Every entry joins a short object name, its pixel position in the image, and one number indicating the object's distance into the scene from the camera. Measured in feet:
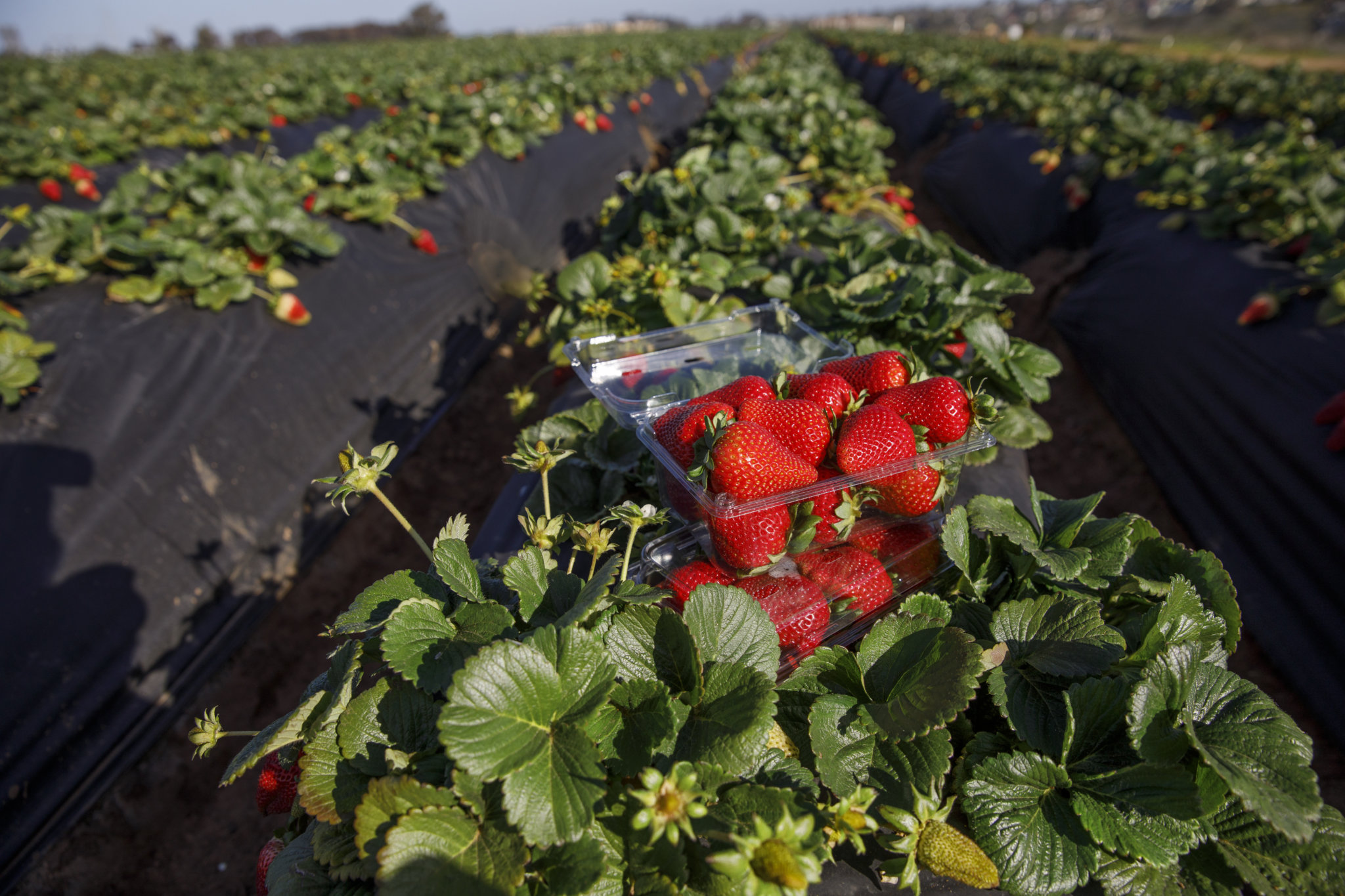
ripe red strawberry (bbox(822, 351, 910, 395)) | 1.22
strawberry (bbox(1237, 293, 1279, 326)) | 3.10
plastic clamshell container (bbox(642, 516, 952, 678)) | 1.12
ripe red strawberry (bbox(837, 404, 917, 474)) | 1.07
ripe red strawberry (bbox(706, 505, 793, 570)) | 1.04
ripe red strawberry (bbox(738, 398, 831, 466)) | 1.10
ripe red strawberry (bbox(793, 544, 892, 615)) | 1.13
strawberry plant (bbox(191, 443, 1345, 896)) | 0.79
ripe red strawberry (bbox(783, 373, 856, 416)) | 1.15
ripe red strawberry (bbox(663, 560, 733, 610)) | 1.12
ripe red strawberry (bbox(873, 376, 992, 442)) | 1.13
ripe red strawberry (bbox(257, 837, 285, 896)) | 1.03
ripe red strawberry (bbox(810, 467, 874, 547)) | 1.09
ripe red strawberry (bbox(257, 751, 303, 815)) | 1.02
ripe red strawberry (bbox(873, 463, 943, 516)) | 1.13
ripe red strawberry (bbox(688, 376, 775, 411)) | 1.16
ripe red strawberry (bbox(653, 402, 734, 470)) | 1.08
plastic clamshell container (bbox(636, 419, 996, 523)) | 1.00
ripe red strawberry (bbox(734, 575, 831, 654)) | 1.09
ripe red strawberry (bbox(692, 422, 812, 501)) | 0.99
